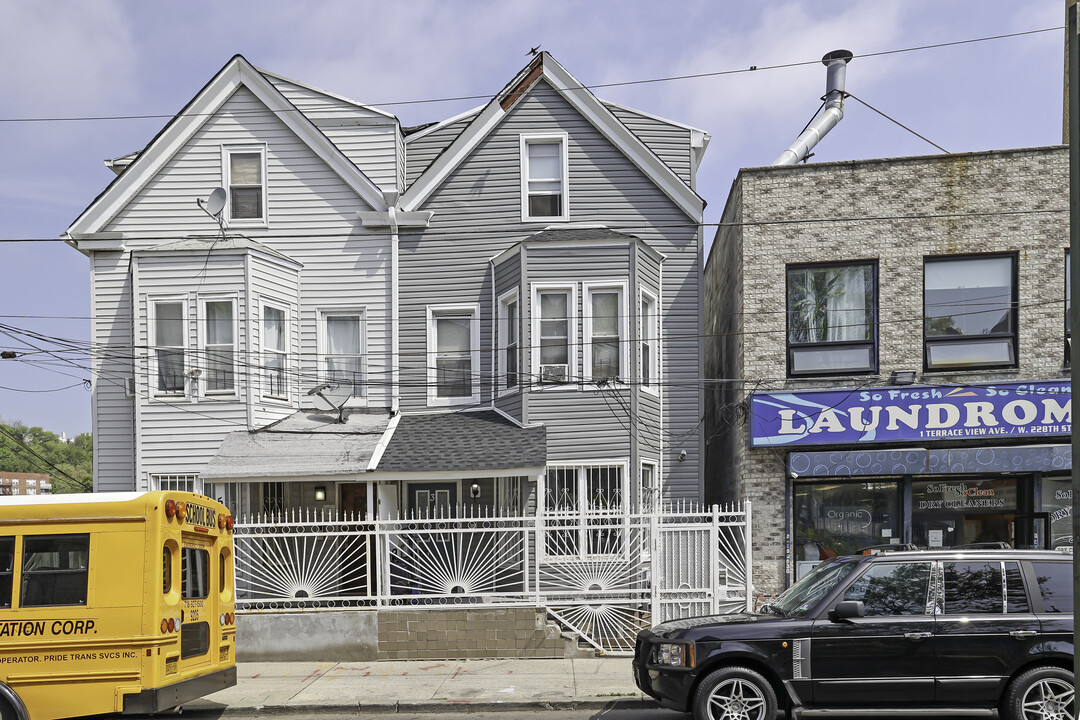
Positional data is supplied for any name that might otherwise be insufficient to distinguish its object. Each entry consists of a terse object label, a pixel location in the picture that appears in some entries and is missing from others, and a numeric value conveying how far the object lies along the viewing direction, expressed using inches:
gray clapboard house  637.3
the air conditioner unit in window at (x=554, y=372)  635.5
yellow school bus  323.6
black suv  321.1
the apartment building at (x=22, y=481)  2051.7
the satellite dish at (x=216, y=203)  656.4
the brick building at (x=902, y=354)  590.2
